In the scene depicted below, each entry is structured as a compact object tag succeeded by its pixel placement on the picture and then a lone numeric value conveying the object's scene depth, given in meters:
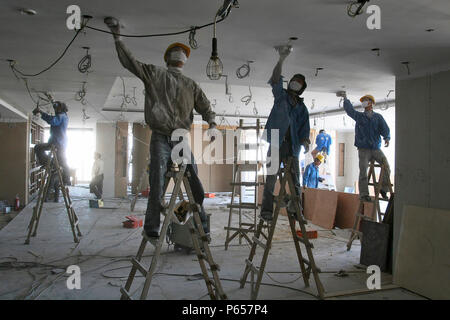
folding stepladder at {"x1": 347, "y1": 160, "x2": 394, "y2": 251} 4.69
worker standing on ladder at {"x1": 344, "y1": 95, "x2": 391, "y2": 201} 4.73
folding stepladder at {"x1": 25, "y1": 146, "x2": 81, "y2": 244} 4.71
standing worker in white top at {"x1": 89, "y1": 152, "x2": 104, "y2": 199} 10.03
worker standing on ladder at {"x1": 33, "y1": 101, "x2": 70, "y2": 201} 5.26
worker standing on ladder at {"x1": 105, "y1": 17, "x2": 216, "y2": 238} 2.41
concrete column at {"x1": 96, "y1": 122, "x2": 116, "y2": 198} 10.58
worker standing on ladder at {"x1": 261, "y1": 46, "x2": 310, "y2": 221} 3.03
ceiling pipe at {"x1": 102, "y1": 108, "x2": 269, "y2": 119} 8.74
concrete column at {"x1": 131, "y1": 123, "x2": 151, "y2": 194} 11.34
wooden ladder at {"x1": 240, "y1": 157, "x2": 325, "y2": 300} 2.79
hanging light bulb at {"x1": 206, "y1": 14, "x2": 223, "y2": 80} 2.27
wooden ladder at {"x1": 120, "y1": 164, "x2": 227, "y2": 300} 2.28
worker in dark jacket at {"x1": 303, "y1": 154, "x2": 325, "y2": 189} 8.45
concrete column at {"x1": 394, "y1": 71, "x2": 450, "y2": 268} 3.36
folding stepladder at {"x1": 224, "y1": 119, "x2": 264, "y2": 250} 4.42
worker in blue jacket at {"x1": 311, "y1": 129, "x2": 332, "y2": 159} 9.08
